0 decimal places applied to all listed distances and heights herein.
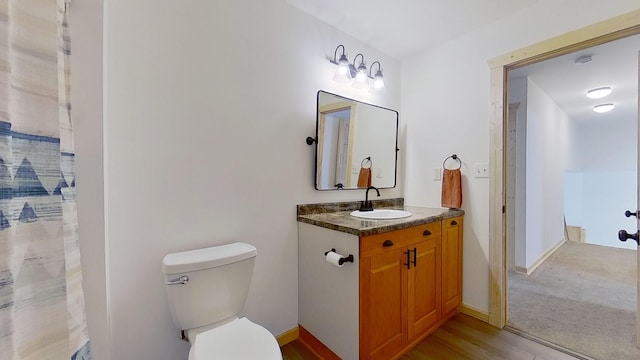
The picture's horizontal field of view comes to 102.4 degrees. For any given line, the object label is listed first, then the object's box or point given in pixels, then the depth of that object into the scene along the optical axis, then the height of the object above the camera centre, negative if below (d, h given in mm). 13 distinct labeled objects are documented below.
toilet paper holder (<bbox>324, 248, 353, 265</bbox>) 1429 -452
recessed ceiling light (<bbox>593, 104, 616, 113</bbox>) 3970 +1101
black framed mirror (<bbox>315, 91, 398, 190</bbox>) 1994 +294
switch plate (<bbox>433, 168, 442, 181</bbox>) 2410 +39
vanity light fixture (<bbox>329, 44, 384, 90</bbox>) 2051 +880
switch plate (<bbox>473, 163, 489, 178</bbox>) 2090 +68
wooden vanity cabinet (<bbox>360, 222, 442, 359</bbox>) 1442 -697
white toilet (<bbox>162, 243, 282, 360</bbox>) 1109 -626
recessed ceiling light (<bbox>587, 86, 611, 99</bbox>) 3322 +1140
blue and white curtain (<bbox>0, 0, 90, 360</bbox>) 469 -22
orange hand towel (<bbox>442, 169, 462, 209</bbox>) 2221 -93
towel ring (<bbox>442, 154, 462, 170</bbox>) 2270 +179
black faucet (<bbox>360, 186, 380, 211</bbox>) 2117 -236
